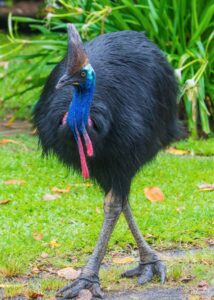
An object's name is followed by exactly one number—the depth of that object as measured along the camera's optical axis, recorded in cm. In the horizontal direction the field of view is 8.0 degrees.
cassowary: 813
